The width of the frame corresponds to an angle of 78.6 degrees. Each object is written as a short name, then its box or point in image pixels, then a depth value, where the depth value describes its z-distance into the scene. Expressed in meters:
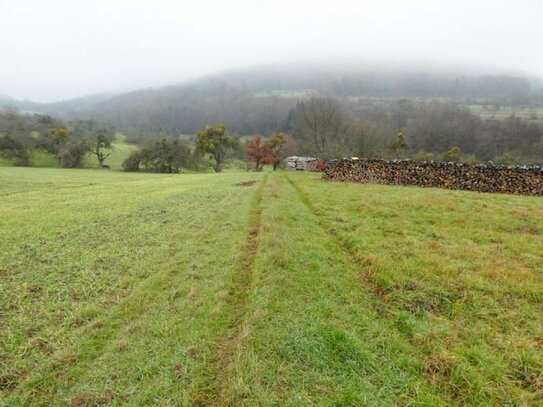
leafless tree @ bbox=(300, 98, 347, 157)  77.00
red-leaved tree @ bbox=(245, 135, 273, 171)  73.12
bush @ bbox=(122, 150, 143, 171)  76.69
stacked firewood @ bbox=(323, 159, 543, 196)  22.05
